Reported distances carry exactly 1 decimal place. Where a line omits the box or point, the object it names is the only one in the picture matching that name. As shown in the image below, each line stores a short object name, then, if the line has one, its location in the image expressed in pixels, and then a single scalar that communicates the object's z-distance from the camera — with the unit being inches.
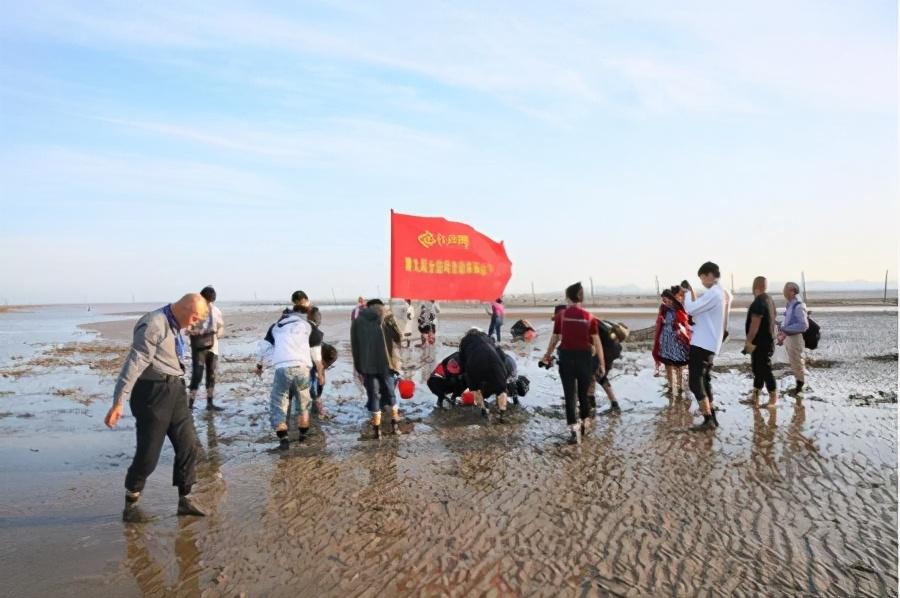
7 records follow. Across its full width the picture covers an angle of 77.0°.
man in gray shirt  170.4
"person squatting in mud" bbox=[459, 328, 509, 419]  298.0
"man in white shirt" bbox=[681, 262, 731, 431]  269.9
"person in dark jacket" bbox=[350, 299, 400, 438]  273.6
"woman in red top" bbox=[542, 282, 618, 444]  252.7
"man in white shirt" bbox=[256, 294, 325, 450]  250.2
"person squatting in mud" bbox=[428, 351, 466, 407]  324.8
